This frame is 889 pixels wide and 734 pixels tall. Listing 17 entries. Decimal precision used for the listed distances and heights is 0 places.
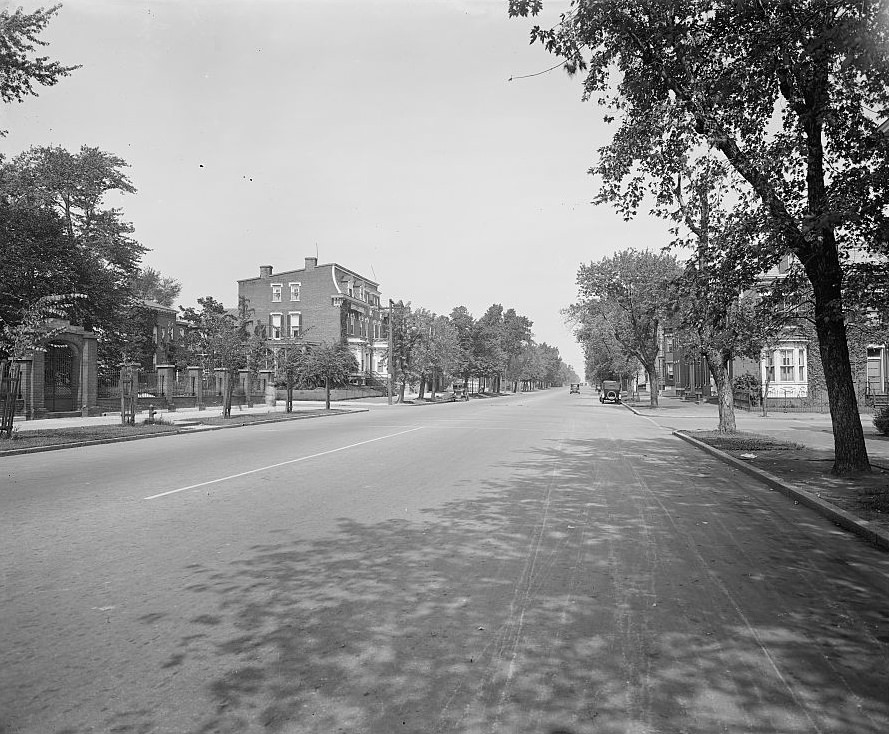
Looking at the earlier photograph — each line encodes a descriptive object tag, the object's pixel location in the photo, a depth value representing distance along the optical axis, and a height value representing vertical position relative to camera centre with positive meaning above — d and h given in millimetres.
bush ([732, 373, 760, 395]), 44969 -216
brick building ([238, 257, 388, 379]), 70312 +7984
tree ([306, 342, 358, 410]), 43594 +1095
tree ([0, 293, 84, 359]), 18594 +1410
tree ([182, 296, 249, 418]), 31375 +2028
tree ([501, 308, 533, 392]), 104038 +6780
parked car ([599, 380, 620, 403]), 61344 -1004
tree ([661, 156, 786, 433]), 11945 +2044
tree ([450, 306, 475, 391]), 75438 +5356
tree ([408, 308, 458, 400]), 58469 +2926
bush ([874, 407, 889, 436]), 20234 -1264
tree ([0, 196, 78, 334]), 32844 +6765
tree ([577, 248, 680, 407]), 42750 +5328
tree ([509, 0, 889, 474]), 10578 +4670
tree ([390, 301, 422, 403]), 57844 +3621
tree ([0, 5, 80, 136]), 20067 +9519
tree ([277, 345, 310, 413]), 39062 +899
